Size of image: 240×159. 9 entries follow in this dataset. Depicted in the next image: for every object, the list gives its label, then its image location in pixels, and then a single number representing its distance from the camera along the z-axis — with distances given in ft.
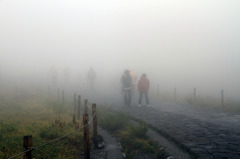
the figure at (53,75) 106.93
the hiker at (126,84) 47.32
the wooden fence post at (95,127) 22.93
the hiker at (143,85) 46.80
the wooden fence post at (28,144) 11.39
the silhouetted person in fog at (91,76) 87.92
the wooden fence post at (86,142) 18.37
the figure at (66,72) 110.52
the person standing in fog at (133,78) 56.81
